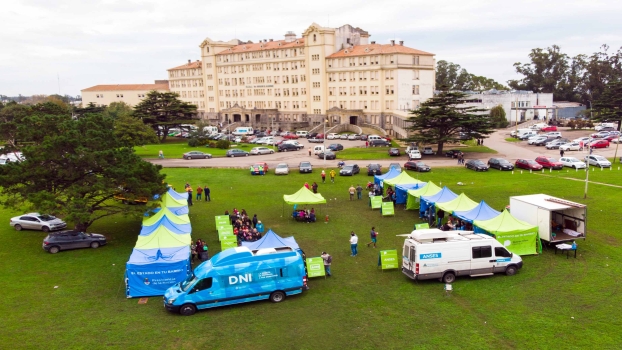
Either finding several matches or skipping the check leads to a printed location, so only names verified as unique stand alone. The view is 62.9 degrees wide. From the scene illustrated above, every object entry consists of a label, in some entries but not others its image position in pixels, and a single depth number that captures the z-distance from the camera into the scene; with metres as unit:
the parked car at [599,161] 48.00
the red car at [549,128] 83.42
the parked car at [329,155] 58.71
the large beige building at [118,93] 136.12
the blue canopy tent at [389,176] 37.66
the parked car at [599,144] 61.69
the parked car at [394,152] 59.50
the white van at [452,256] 20.08
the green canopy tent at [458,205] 27.86
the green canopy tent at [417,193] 31.65
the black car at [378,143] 70.44
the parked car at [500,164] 49.03
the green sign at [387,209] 31.78
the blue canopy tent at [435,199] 29.83
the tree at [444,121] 58.00
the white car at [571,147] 59.78
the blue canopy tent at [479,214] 25.57
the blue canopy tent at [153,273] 19.84
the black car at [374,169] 46.84
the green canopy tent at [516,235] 23.17
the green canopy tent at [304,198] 31.56
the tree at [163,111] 82.56
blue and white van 18.25
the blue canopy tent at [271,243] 22.19
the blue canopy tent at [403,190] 34.25
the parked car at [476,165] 48.78
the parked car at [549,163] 48.59
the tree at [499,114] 94.56
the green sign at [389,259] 21.98
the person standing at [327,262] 21.55
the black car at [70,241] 26.08
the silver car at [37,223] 30.53
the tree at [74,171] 25.91
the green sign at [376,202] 33.75
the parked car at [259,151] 65.19
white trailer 23.88
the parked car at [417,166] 49.09
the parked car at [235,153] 63.69
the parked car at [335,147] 66.57
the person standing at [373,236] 25.52
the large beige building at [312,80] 86.00
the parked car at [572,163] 48.25
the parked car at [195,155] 62.56
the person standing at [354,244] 23.98
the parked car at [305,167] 49.84
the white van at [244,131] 91.09
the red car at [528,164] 48.50
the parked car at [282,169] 49.34
